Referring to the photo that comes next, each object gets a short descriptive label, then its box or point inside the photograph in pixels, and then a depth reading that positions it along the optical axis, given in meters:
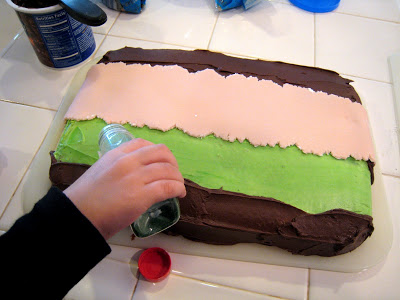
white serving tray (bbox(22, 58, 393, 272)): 0.78
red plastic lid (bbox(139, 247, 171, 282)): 0.74
